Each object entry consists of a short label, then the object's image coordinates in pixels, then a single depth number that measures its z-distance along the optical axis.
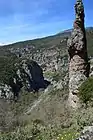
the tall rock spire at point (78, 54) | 9.37
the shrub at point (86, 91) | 7.45
